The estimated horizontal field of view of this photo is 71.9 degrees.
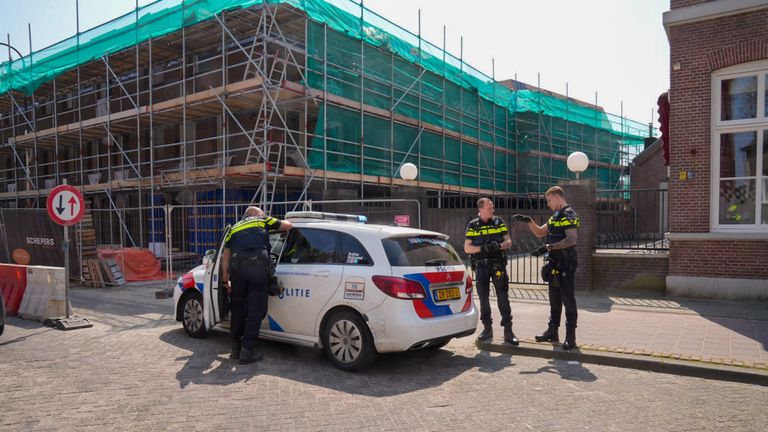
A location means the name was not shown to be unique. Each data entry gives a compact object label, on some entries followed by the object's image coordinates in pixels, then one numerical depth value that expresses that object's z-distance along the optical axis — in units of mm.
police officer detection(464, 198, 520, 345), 6578
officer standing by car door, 6012
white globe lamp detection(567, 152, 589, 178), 11195
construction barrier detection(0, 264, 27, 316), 9406
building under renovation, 15508
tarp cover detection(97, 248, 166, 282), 14266
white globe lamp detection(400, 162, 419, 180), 13445
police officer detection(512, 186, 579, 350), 6273
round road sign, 8742
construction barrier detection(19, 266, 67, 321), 8750
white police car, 5402
